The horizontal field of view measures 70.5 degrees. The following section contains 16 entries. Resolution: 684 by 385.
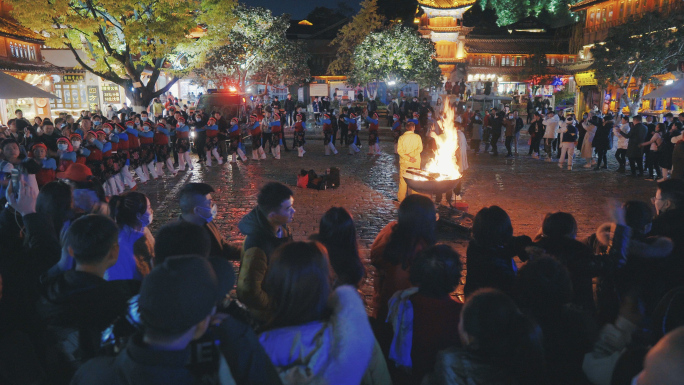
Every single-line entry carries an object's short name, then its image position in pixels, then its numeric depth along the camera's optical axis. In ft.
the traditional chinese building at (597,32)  107.86
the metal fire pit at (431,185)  27.14
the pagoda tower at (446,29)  126.21
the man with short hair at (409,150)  30.94
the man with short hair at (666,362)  4.88
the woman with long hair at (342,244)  10.82
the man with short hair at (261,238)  10.03
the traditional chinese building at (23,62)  70.69
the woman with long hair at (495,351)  6.50
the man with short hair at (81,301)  8.16
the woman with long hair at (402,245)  11.07
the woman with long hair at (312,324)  6.65
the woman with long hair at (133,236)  11.38
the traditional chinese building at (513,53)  144.25
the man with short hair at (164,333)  5.52
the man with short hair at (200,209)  12.64
